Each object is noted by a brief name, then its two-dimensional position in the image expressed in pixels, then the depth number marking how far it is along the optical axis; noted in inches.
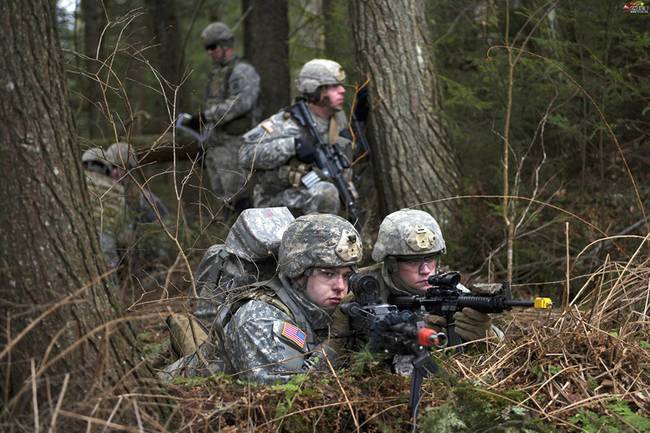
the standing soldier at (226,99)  435.8
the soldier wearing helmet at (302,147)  350.0
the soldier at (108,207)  367.6
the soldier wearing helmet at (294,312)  203.0
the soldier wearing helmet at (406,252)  231.6
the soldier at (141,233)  360.5
